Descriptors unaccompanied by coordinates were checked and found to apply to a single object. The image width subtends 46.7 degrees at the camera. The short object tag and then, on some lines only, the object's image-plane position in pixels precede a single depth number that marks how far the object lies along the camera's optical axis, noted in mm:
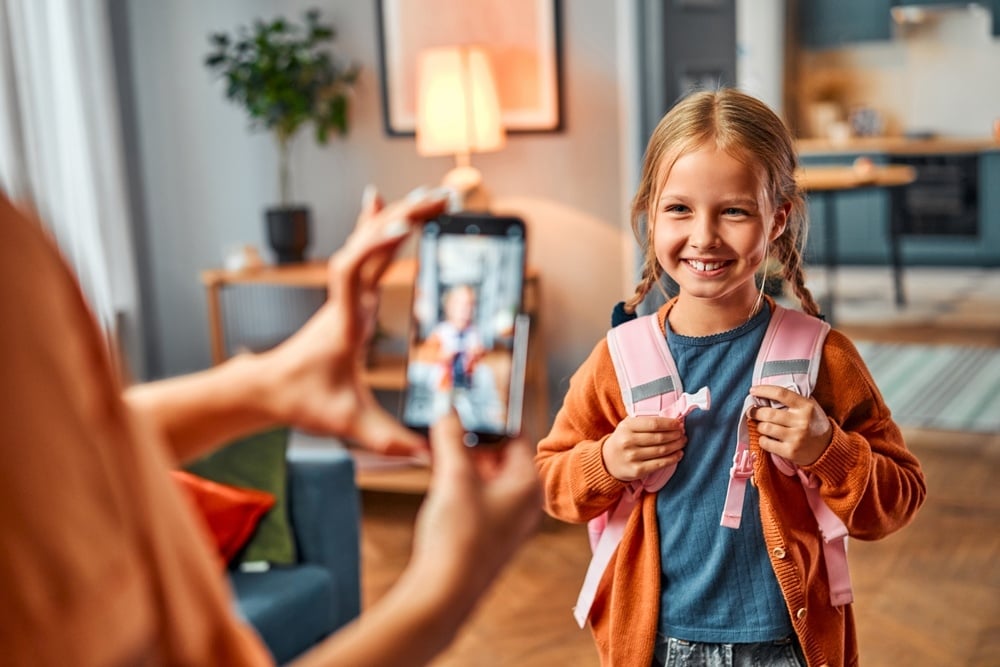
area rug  4418
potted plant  3625
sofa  2281
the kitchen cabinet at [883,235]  6699
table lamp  3301
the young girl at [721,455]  1106
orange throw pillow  2314
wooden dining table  6078
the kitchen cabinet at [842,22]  6879
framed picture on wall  3549
